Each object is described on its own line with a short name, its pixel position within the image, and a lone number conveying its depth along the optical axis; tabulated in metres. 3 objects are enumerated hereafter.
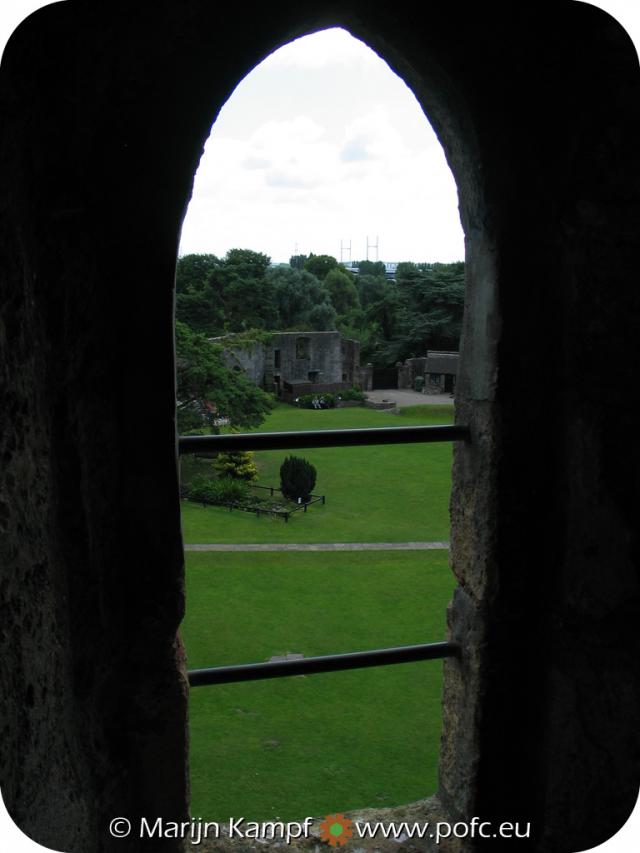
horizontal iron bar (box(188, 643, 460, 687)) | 1.62
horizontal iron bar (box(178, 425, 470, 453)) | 1.54
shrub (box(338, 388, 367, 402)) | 23.81
